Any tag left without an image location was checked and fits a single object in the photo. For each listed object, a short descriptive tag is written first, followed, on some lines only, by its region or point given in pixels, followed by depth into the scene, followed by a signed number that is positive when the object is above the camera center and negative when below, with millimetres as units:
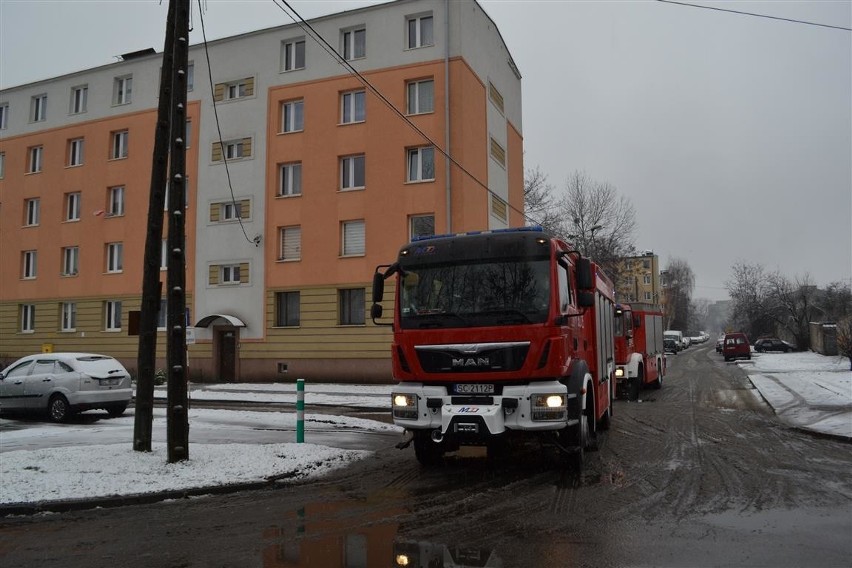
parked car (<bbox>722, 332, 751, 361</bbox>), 43375 -816
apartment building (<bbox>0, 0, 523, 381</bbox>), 26047 +6946
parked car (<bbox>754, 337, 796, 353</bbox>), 54562 -818
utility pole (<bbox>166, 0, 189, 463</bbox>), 8133 +920
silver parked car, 14305 -989
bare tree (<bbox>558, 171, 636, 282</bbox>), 40938 +6952
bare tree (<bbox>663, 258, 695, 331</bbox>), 100125 +6928
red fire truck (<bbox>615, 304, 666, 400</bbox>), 17438 -336
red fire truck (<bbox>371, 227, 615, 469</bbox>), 7328 -28
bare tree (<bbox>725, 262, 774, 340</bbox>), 71500 +3986
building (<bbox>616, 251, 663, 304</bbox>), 43700 +4279
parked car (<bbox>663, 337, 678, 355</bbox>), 57531 -861
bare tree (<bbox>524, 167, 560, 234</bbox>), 42938 +8970
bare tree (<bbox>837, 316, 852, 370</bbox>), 25969 -83
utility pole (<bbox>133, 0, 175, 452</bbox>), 8594 +653
